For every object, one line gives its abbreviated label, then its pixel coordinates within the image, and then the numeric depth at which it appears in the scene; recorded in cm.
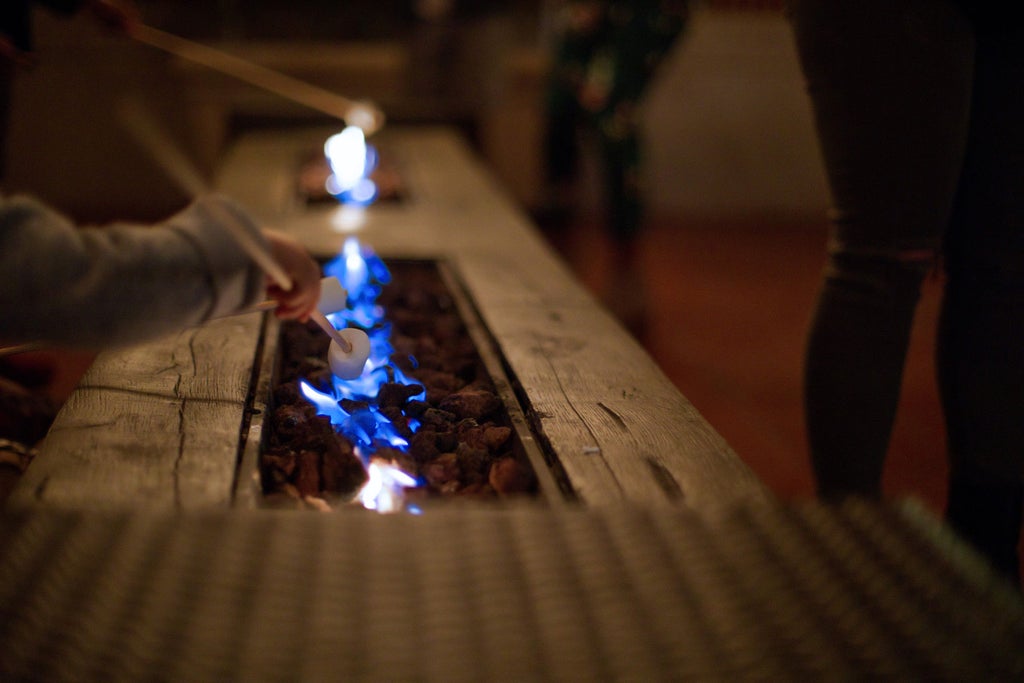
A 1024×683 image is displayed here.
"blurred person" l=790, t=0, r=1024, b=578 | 90
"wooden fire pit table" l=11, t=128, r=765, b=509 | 73
